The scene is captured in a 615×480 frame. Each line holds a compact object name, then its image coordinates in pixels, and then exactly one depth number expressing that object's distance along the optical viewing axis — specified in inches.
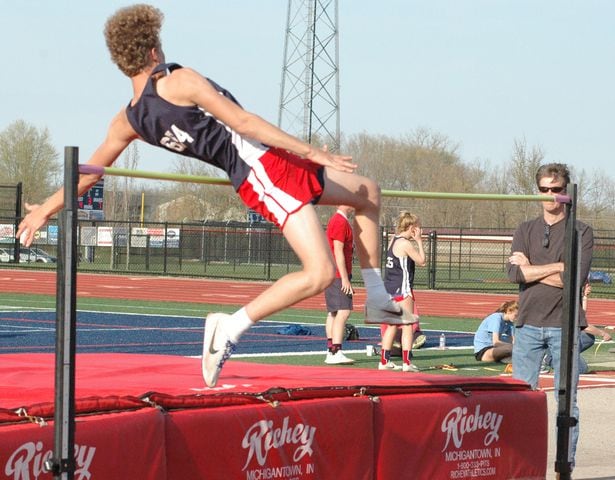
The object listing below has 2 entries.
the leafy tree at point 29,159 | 3107.8
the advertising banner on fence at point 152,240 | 1749.5
